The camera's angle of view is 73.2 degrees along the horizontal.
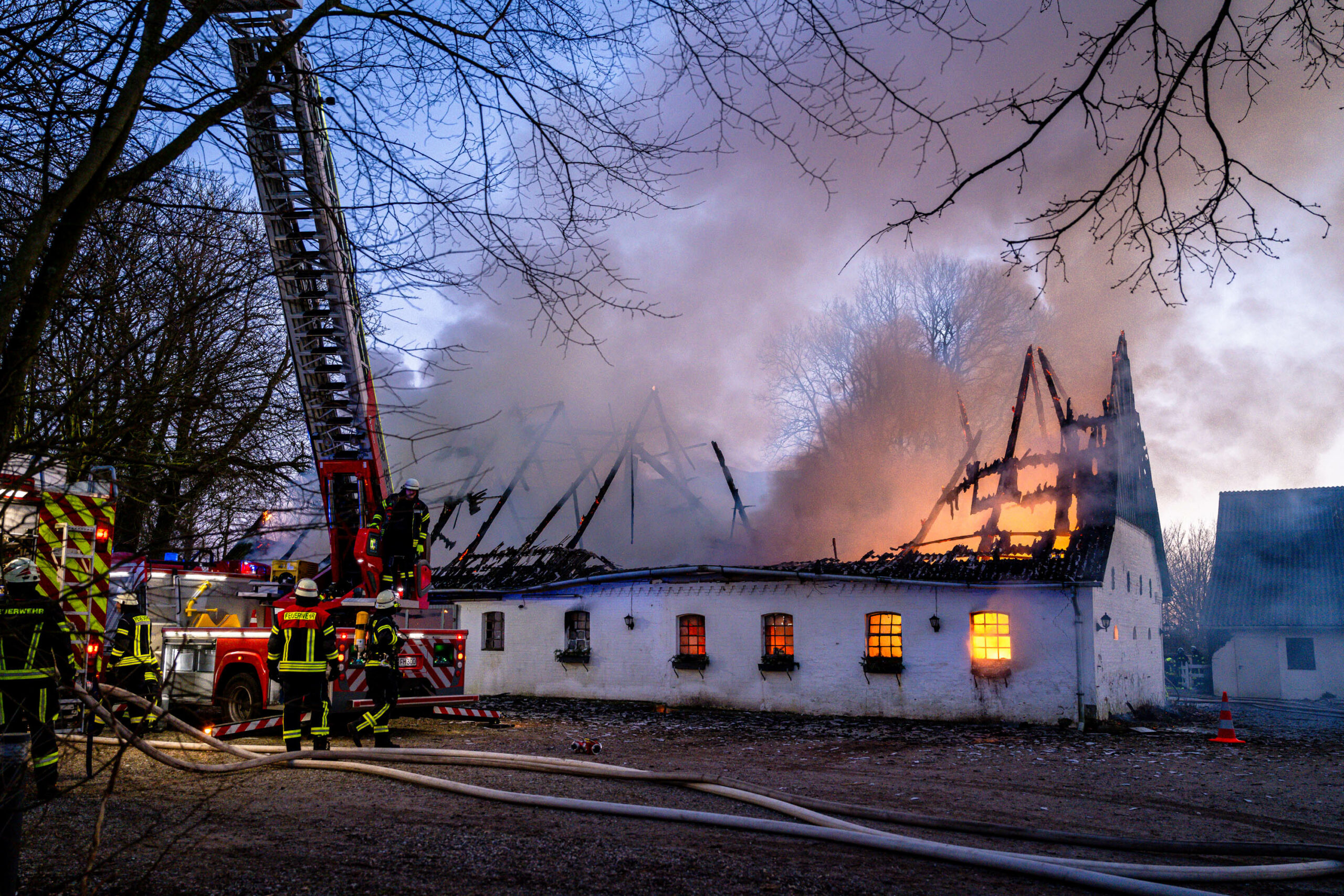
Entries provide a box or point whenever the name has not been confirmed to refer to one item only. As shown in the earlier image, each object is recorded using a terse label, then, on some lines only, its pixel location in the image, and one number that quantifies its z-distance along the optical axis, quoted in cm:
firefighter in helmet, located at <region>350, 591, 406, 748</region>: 838
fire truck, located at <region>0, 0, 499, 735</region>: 714
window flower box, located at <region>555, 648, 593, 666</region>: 1844
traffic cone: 1259
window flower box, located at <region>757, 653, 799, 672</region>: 1599
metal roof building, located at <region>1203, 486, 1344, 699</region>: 2367
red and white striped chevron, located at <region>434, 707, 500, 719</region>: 1073
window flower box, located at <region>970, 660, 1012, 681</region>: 1418
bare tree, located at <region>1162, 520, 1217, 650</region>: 4031
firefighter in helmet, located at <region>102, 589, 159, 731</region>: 815
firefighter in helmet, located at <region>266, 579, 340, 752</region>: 795
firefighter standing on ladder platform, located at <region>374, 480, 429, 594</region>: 1040
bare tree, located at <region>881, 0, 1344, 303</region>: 353
